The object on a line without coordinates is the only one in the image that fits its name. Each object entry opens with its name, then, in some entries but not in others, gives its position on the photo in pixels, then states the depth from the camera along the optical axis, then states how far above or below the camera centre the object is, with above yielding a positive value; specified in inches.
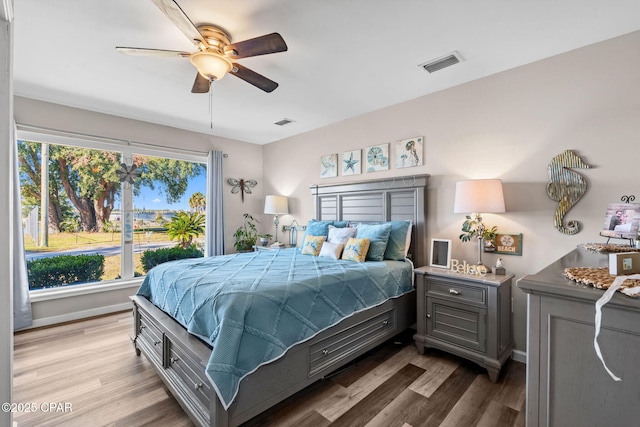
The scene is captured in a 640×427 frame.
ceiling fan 70.6 +43.5
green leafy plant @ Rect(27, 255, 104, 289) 131.2 -29.2
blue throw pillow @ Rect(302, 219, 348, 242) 140.1 -8.7
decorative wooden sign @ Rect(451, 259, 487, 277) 95.9 -21.3
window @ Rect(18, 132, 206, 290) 131.5 +1.6
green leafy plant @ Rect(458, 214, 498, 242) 100.2 -7.6
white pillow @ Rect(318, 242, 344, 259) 118.9 -17.3
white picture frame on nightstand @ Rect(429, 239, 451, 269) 109.5 -17.7
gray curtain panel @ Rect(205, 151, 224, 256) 177.9 +1.0
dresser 32.1 -18.6
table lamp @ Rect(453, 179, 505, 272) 91.4 +4.3
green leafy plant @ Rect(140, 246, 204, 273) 162.1 -27.0
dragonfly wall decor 192.2 +18.1
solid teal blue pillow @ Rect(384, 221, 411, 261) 116.0 -13.2
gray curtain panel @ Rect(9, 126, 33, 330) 118.1 -27.9
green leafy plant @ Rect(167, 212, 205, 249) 171.8 -10.4
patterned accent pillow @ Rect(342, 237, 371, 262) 111.7 -16.3
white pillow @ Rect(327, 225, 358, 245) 125.0 -11.1
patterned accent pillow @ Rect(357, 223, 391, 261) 113.3 -11.5
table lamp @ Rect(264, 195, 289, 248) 180.5 +3.4
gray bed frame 63.1 -39.7
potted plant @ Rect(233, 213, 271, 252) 187.9 -17.4
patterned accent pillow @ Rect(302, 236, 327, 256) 128.7 -16.4
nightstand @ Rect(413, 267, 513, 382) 86.8 -35.9
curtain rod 124.4 +37.4
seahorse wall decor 86.4 +7.5
